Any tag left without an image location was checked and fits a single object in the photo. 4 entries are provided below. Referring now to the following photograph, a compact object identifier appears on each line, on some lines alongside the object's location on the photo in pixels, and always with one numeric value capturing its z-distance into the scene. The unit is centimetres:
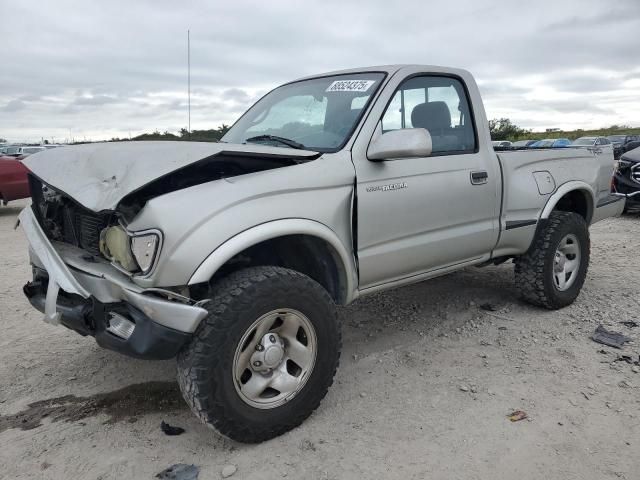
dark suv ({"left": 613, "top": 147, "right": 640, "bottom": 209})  938
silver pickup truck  243
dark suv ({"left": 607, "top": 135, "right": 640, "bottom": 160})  2411
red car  1017
